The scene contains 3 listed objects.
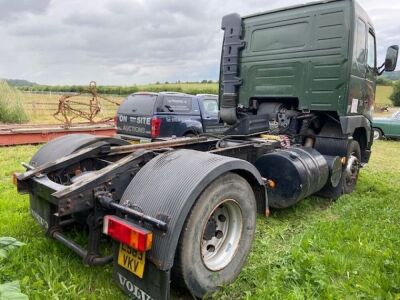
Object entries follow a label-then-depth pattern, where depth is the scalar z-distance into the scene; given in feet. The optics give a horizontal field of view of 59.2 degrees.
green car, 50.39
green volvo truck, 7.56
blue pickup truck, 27.48
